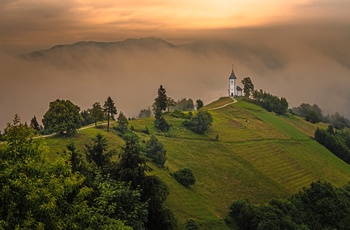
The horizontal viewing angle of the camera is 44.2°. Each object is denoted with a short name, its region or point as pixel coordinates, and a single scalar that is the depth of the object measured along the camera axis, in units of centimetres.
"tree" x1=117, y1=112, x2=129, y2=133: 10238
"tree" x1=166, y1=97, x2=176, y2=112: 14061
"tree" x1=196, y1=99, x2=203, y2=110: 17638
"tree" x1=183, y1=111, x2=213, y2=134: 12150
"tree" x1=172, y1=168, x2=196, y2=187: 8281
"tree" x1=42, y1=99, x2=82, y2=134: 8456
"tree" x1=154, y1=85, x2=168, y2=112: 13025
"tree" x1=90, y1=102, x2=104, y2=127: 9619
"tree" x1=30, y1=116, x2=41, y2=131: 11301
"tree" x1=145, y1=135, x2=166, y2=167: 8681
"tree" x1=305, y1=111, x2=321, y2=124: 19312
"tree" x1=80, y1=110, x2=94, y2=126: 10436
